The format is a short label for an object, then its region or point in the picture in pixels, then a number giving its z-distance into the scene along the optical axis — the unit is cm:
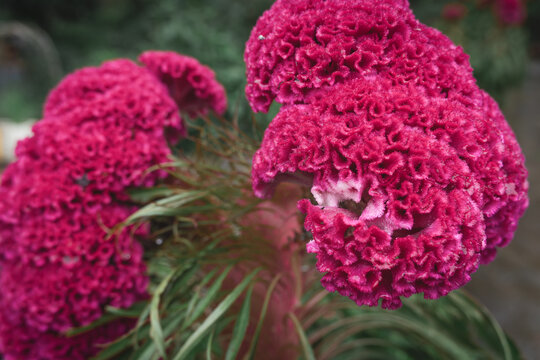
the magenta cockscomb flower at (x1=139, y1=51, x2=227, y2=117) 84
